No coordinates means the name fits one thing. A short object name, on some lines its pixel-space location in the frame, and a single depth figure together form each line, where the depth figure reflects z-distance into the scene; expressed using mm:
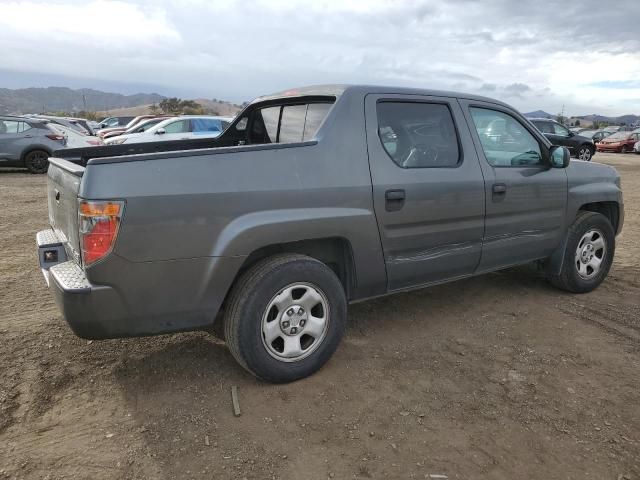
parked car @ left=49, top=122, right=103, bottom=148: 14562
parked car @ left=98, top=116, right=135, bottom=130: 30308
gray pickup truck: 2701
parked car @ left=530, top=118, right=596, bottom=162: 20719
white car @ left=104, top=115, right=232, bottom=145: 14719
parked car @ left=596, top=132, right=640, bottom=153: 28859
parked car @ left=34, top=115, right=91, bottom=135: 19233
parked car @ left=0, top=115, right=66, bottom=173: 13820
